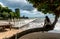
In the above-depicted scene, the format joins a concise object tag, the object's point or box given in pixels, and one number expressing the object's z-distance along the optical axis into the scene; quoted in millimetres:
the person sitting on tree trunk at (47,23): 2819
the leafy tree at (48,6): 2406
